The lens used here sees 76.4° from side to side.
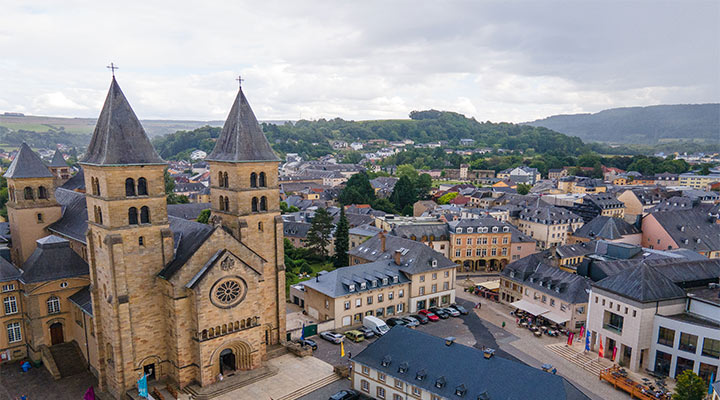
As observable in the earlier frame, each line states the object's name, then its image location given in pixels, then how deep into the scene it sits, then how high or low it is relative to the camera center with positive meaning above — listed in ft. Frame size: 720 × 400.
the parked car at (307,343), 160.25 -73.14
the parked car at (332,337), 167.54 -74.01
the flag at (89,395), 125.41 -71.35
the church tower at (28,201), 169.68 -25.10
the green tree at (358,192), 418.51 -51.86
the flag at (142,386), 123.34 -67.46
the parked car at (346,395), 130.11 -73.78
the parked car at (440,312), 197.41 -76.31
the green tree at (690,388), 116.26 -63.88
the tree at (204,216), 261.44 -46.46
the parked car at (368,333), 173.88 -74.74
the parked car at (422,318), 190.26 -75.87
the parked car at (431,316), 192.54 -75.80
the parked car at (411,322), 184.28 -75.07
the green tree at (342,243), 262.47 -61.60
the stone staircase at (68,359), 146.61 -72.90
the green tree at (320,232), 276.21 -59.26
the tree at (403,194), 435.12 -55.73
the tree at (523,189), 536.42 -61.63
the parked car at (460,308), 201.67 -76.52
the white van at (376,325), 177.06 -73.41
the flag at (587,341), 164.35 -72.71
